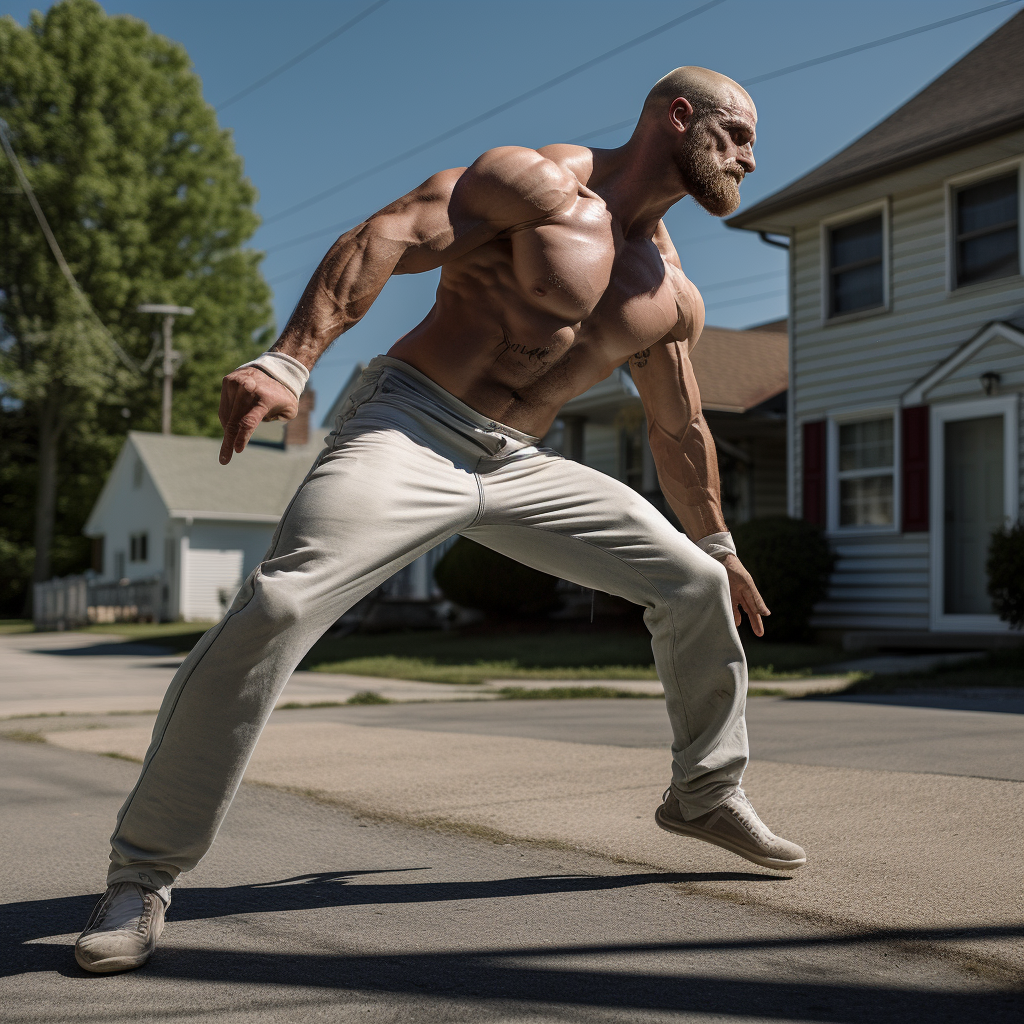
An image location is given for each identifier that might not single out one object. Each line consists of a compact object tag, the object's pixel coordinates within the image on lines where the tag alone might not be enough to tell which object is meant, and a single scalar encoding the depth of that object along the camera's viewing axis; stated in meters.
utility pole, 34.62
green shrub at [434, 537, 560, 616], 19.03
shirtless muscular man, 2.58
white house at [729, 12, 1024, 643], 13.77
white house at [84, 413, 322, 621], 32.94
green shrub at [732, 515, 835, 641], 14.66
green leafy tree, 38.16
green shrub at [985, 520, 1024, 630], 11.99
